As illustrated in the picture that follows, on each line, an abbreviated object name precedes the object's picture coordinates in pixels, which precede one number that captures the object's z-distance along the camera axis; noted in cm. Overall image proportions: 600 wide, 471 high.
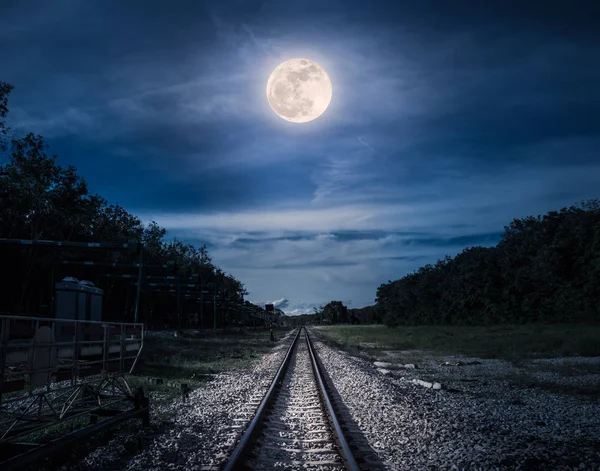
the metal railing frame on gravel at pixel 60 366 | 586
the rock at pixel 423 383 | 1356
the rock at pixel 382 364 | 2005
